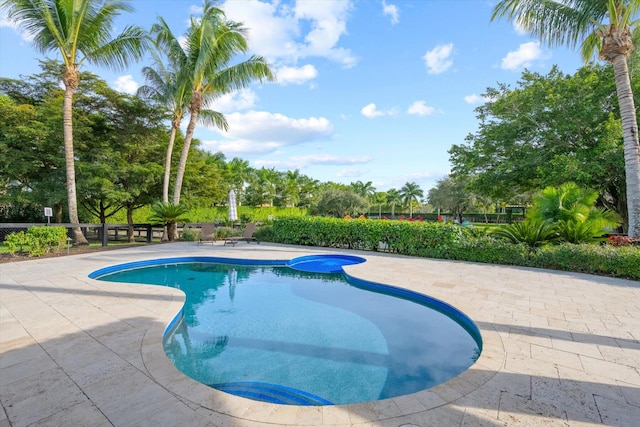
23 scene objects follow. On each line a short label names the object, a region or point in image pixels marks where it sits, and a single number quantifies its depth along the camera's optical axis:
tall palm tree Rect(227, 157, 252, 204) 37.53
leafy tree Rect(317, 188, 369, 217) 39.47
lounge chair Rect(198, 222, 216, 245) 13.45
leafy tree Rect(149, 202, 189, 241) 13.38
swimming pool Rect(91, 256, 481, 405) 3.31
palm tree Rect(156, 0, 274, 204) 12.97
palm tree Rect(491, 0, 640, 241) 8.27
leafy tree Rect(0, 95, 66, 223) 11.75
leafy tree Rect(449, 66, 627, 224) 11.45
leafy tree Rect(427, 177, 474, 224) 39.12
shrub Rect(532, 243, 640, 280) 7.02
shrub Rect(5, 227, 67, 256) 9.18
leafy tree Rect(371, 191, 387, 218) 55.25
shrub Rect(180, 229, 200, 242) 14.80
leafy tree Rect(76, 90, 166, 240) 13.44
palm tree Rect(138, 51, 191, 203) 13.95
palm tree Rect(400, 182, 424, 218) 53.69
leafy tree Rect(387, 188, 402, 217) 54.23
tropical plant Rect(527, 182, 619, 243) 8.67
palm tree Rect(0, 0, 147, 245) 10.00
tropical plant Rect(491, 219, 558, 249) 8.90
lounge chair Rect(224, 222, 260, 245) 13.84
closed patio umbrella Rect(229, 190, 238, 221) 15.58
